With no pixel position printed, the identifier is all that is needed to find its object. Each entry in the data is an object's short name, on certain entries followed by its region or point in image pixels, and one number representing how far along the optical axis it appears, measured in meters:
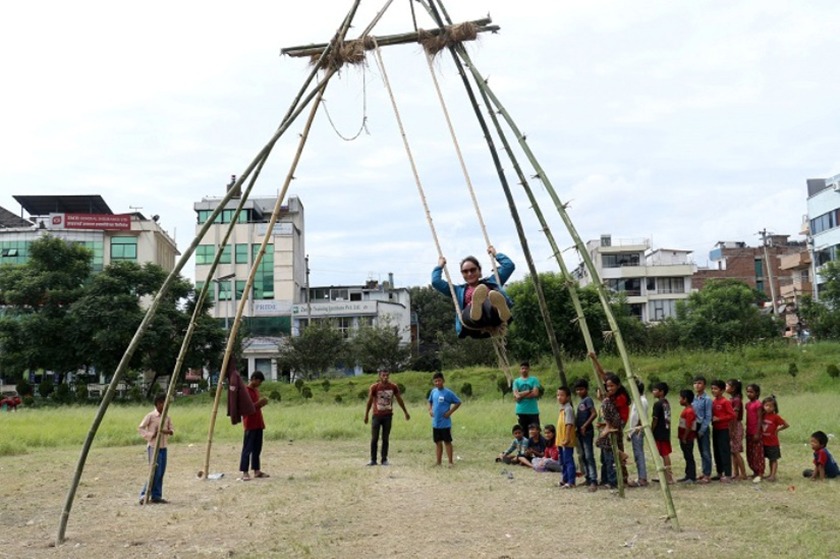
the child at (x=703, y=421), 11.48
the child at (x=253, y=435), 12.70
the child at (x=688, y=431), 11.33
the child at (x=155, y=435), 10.62
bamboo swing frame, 8.84
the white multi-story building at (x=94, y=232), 55.00
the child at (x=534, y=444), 13.72
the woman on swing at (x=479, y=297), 9.48
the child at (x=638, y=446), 11.17
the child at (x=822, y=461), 11.33
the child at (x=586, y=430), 11.03
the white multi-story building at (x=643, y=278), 68.25
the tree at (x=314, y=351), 50.03
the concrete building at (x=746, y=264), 76.00
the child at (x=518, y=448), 14.08
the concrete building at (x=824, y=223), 51.31
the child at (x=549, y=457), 13.15
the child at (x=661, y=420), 11.38
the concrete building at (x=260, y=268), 59.22
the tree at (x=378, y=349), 51.25
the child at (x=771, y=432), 11.41
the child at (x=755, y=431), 11.52
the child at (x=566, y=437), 11.15
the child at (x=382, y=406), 14.16
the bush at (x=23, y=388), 40.94
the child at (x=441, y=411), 13.73
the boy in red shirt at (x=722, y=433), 11.58
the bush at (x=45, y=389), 40.29
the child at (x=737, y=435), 11.69
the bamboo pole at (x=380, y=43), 10.55
